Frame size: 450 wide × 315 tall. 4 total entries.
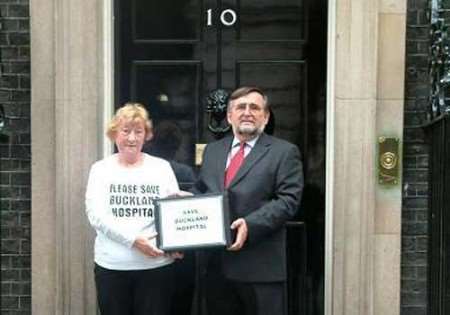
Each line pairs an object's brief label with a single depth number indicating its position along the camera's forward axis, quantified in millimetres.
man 3955
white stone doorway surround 4781
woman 3973
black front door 5098
